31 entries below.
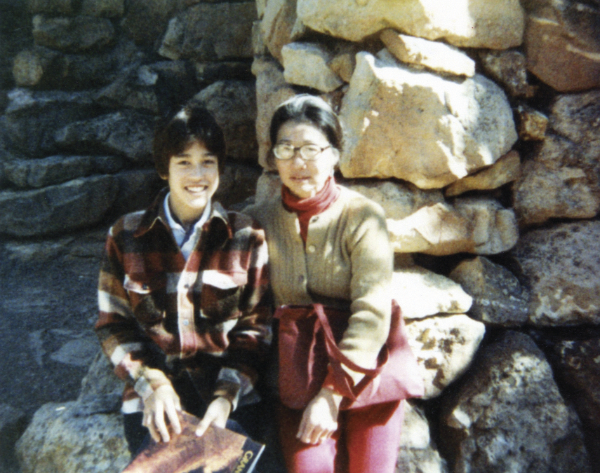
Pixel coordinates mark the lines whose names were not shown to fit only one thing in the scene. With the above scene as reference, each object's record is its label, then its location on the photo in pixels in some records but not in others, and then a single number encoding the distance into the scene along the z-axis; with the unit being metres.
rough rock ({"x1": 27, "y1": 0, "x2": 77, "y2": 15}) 3.41
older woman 1.61
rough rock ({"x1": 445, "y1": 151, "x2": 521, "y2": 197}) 2.21
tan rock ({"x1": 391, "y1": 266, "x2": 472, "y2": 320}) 2.09
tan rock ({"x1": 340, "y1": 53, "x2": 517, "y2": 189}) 2.01
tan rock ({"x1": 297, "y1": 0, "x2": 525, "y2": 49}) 2.01
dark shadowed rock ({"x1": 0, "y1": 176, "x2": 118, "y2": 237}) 3.41
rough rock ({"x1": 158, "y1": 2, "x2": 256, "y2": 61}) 3.20
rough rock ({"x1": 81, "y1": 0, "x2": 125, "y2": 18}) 3.45
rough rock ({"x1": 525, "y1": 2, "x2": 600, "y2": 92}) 2.17
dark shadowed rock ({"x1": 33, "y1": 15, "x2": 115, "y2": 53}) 3.44
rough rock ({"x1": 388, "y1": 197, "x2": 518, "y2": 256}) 2.14
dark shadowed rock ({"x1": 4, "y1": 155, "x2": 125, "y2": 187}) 3.42
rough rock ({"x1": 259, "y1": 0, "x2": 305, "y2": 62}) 2.35
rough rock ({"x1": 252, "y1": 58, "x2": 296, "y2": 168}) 2.35
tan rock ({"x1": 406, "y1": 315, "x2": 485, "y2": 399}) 2.09
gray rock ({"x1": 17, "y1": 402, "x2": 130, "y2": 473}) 1.75
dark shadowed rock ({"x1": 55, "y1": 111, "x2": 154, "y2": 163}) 3.47
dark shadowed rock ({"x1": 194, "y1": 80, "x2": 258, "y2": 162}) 3.07
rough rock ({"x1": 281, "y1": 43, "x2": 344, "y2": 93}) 2.17
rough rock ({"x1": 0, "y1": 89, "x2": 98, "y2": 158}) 3.48
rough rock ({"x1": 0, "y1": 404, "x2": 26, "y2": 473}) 2.03
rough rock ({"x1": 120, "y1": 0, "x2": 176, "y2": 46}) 3.39
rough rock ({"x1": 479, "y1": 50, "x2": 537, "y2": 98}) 2.20
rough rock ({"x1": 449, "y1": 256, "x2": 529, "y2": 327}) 2.20
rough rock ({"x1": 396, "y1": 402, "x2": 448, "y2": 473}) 1.92
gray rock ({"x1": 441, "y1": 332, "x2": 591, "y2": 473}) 1.95
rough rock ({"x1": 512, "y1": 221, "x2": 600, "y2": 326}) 2.18
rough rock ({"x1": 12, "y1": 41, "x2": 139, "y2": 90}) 3.49
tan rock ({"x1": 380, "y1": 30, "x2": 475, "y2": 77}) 2.02
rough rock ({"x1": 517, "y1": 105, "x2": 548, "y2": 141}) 2.22
